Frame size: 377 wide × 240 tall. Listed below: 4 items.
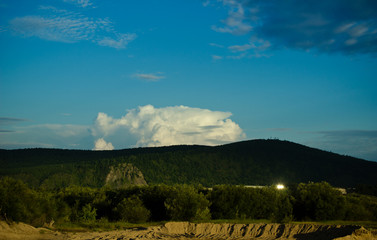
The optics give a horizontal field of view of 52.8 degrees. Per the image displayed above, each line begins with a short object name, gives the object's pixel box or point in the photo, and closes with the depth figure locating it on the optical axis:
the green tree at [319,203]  39.05
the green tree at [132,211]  36.62
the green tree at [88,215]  37.42
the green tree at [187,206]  35.16
